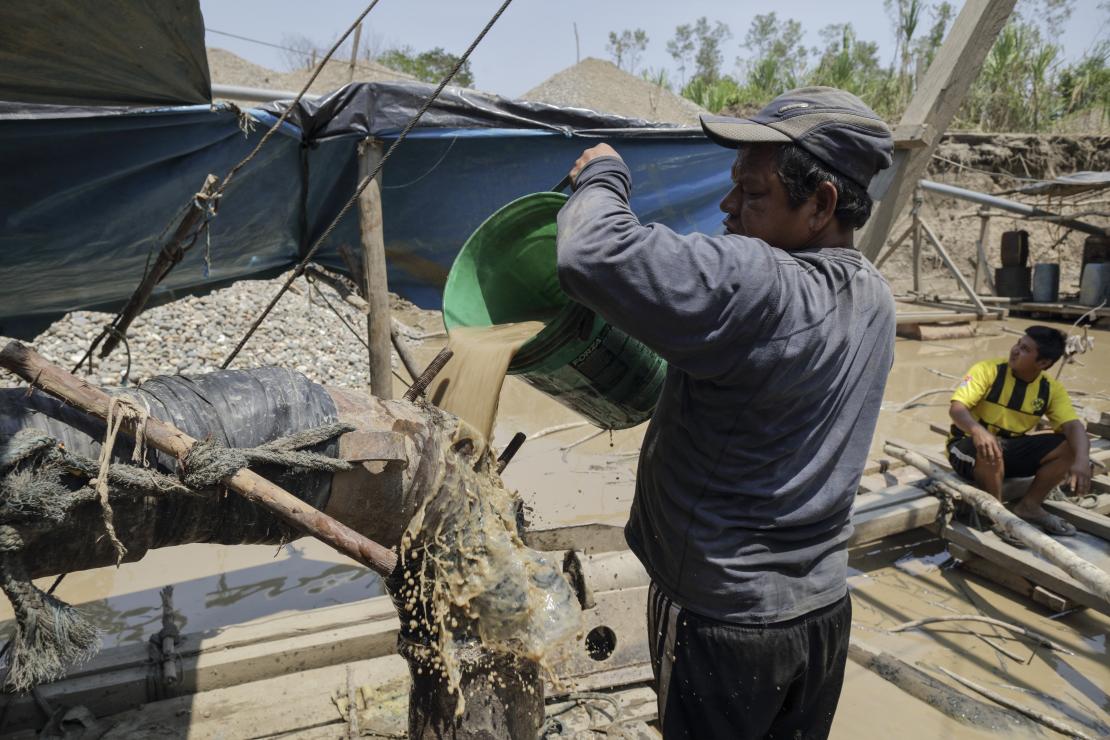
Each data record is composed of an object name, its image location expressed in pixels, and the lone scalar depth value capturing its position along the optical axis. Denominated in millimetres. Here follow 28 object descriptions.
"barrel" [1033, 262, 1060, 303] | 13328
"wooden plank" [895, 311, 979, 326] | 11086
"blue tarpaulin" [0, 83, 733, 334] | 3482
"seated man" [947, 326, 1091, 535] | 4359
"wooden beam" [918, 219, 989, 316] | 11367
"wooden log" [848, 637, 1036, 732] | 3025
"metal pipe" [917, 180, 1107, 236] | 10266
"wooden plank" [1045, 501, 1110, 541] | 4344
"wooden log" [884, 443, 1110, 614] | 3146
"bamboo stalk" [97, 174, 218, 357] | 2660
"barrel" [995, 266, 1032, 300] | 13906
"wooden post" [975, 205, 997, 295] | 13312
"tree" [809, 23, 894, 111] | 19297
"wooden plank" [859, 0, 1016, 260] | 2520
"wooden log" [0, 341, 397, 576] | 1220
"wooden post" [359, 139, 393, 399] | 3636
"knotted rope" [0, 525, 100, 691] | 1195
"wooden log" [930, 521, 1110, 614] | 3668
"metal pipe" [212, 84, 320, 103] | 3922
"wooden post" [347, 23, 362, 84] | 3916
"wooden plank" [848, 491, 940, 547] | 4285
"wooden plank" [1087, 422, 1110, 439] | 5508
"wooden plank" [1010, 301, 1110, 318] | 12250
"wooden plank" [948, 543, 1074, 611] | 4023
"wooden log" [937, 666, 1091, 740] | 2924
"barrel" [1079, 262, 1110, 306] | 12538
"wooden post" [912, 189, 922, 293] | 10763
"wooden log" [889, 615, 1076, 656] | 3643
